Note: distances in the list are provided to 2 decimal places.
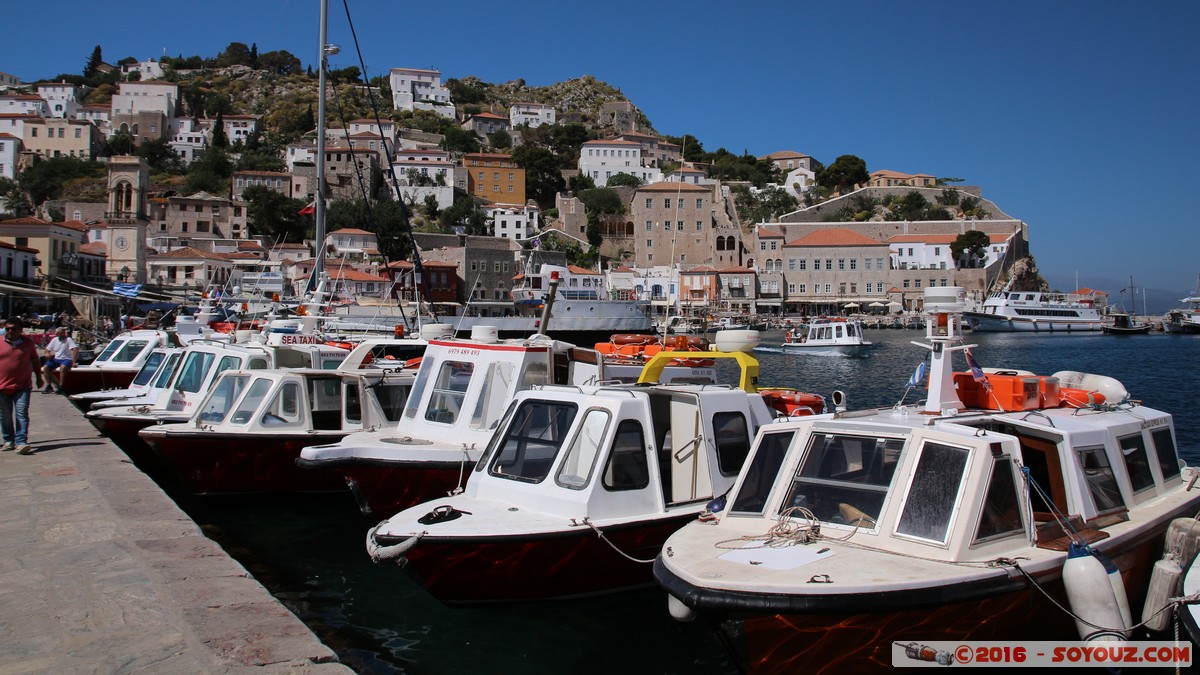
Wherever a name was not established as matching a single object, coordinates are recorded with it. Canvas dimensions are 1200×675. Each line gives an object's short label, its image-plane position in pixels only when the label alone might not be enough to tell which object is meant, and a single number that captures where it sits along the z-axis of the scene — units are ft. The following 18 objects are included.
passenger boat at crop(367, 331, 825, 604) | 25.13
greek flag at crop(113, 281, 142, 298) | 100.89
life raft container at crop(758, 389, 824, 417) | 42.86
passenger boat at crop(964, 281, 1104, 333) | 295.28
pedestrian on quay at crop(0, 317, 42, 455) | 35.78
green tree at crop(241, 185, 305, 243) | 313.32
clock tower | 235.61
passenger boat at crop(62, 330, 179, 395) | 64.44
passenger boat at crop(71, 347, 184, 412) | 52.01
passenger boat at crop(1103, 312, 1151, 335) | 291.17
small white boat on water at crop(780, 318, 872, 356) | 191.62
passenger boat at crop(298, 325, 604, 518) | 32.96
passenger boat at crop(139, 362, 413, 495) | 39.40
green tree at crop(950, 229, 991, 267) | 346.95
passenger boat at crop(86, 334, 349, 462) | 45.60
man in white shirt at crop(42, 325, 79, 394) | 65.46
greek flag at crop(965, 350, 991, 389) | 27.07
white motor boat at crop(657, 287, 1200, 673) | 18.04
